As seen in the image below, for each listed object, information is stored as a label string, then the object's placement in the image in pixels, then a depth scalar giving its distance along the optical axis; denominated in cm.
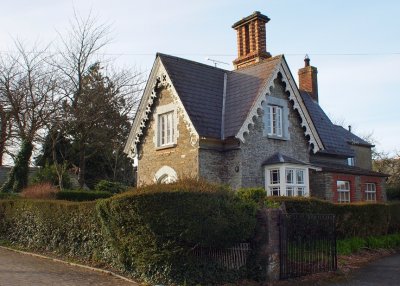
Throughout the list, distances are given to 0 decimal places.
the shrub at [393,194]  3494
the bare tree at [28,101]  2830
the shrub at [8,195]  2170
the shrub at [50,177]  3089
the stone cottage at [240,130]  1878
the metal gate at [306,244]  1084
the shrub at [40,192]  2063
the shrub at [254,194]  1187
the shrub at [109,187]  2716
